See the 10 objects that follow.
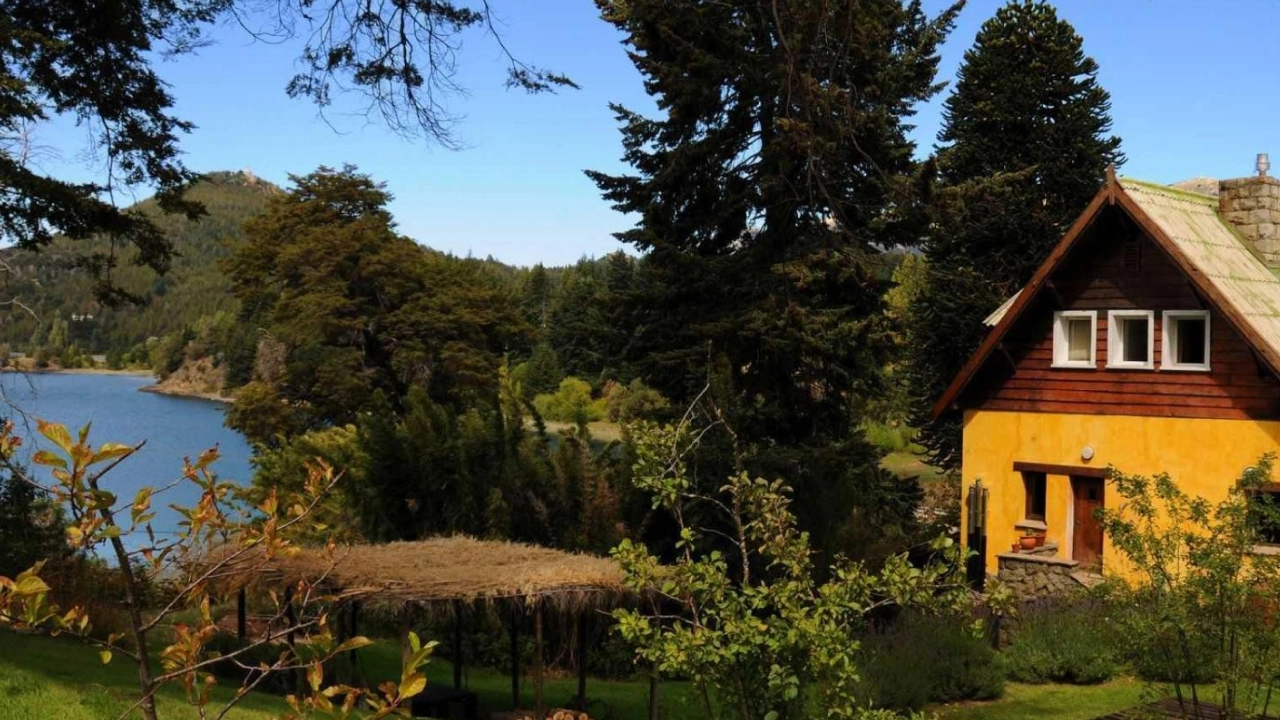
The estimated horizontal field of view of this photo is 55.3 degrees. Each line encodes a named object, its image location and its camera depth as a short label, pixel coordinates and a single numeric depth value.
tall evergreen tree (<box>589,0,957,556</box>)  19.31
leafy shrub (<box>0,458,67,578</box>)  17.34
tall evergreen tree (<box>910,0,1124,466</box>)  25.77
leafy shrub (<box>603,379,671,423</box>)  21.23
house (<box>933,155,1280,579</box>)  19.27
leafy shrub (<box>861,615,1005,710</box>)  14.50
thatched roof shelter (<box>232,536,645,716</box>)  12.77
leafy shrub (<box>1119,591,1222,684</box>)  9.90
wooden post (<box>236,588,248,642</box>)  14.90
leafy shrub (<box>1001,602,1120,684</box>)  16.36
